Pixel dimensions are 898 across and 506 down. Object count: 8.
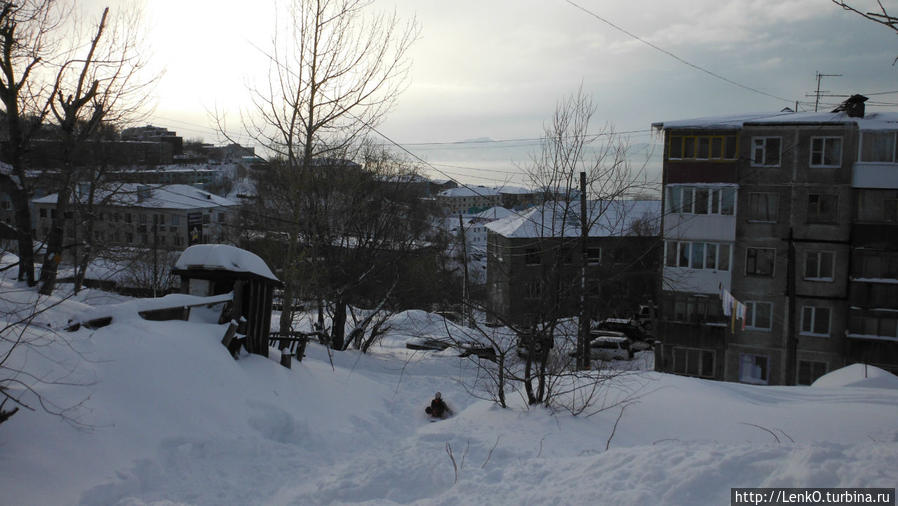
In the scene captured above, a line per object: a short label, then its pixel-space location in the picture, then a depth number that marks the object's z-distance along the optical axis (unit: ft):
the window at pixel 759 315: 74.54
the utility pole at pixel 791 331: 62.05
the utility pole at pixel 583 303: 38.82
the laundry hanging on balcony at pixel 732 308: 59.03
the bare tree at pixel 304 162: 47.19
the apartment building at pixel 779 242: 70.13
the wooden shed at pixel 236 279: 32.50
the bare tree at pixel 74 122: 39.27
